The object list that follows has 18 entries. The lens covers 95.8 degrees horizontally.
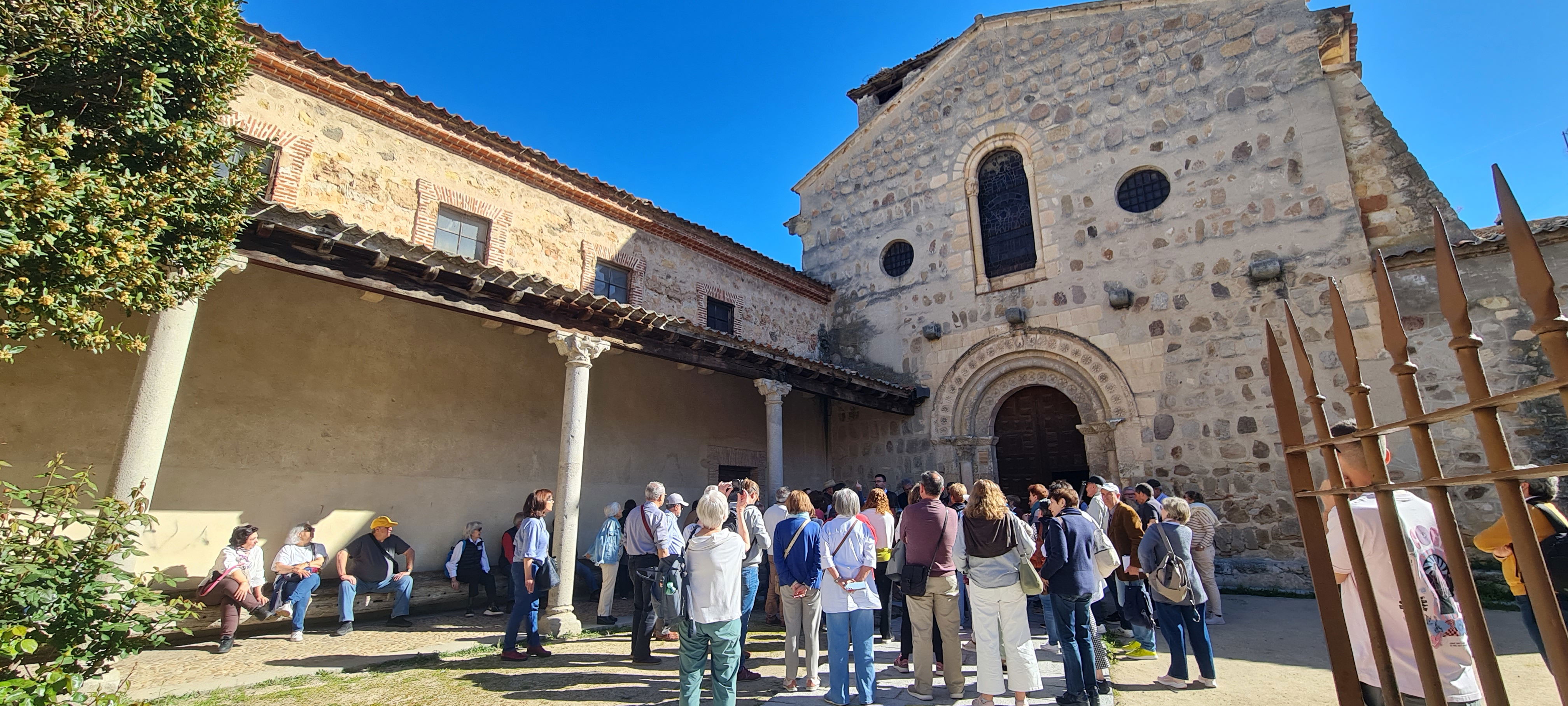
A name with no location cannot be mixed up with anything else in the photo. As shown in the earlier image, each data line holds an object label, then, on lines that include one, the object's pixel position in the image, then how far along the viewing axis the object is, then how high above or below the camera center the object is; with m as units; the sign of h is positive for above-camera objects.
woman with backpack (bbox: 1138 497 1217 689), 4.96 -0.30
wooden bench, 6.62 -0.44
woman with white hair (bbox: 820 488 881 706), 4.81 -0.29
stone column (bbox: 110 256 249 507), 5.16 +1.21
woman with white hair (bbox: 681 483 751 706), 4.27 -0.37
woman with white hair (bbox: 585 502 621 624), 6.52 +0.13
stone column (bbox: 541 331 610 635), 7.09 +0.89
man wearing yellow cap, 7.60 -0.07
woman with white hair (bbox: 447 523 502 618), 8.27 -0.06
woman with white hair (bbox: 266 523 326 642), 6.83 -0.11
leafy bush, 2.91 -0.12
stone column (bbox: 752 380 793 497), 9.95 +1.95
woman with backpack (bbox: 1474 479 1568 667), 3.59 +0.06
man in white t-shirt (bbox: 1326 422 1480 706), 2.73 -0.22
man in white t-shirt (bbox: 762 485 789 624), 6.54 +0.29
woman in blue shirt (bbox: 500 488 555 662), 6.02 -0.05
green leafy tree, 3.17 +2.05
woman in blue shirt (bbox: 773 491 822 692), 5.21 -0.19
